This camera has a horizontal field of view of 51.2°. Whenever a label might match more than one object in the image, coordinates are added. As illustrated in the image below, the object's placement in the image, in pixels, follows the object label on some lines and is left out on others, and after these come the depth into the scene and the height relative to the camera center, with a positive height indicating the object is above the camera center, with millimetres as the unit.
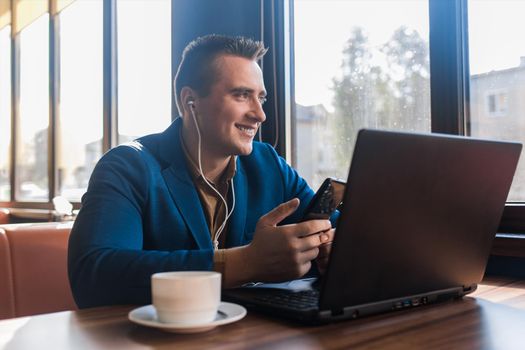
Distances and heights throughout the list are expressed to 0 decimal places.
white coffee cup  718 -151
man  988 -41
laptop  736 -68
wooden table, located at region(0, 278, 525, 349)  710 -210
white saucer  721 -188
